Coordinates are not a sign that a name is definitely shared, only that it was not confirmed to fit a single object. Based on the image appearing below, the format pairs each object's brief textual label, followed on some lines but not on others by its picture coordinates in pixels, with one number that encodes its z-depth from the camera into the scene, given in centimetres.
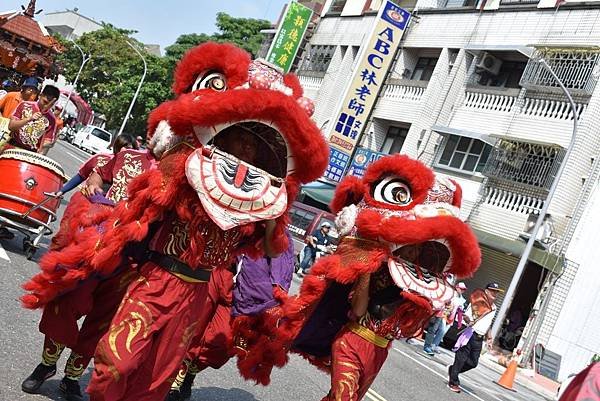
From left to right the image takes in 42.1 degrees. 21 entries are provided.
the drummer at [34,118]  821
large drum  808
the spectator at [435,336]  1571
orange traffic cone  1592
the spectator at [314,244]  1892
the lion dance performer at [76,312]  460
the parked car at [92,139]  4088
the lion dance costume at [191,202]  405
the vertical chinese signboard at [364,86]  2881
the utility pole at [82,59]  5735
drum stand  818
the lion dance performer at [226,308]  561
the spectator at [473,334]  1128
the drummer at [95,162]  574
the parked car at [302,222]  2147
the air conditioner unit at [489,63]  2553
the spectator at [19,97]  863
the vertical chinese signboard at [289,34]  3550
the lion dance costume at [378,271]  486
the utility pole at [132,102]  5172
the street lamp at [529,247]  1881
